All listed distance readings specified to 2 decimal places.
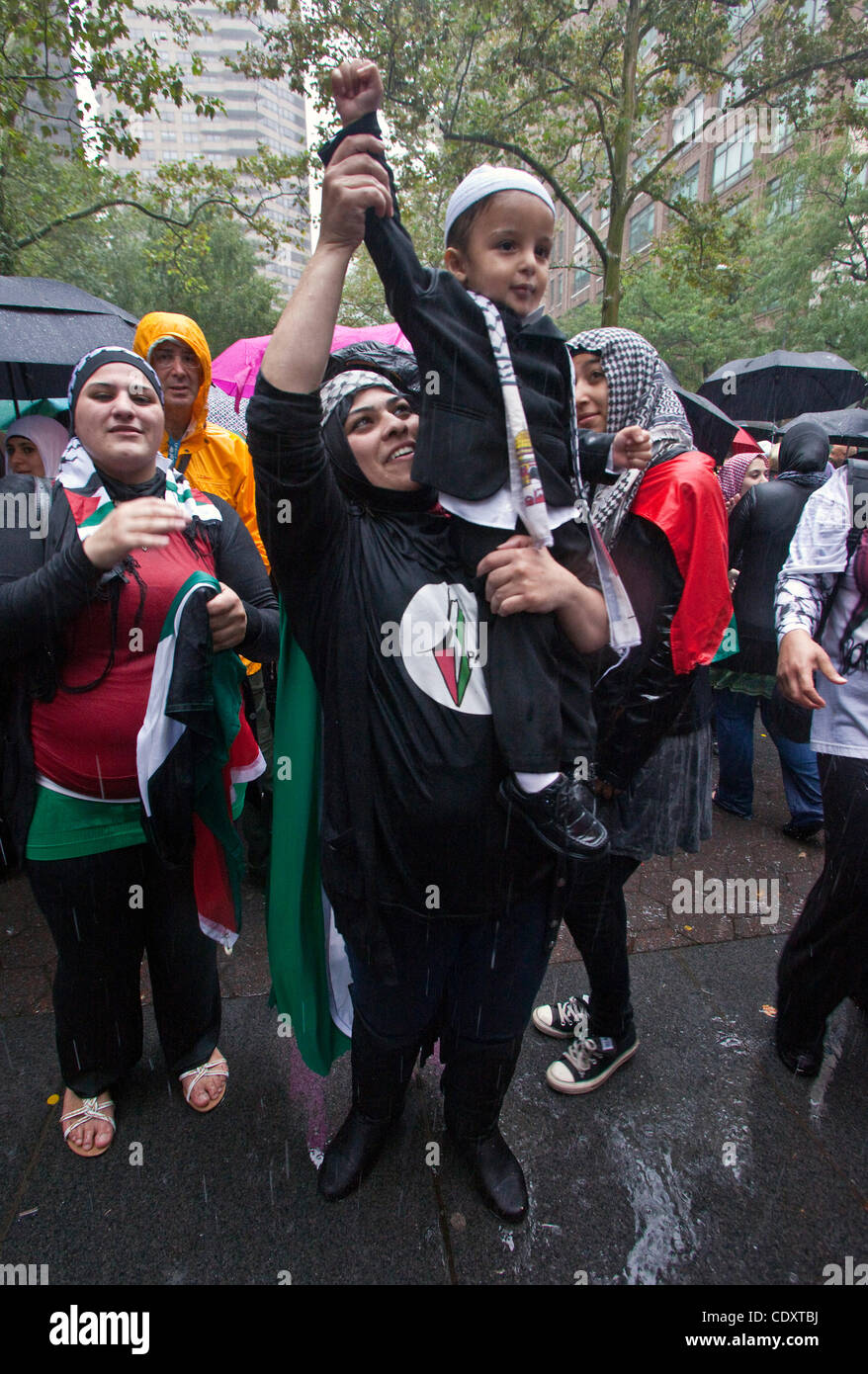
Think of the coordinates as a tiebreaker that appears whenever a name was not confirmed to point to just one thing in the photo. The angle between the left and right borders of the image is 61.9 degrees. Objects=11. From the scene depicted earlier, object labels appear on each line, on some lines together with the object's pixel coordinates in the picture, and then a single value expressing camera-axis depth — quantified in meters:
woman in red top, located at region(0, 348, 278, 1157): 1.75
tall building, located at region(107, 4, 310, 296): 103.31
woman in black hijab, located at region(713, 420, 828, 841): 4.04
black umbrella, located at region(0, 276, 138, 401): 3.04
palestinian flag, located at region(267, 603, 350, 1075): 1.66
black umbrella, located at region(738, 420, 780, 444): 7.21
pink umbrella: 4.67
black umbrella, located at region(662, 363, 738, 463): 4.47
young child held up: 1.26
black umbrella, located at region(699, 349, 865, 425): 6.80
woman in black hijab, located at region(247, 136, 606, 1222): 1.41
